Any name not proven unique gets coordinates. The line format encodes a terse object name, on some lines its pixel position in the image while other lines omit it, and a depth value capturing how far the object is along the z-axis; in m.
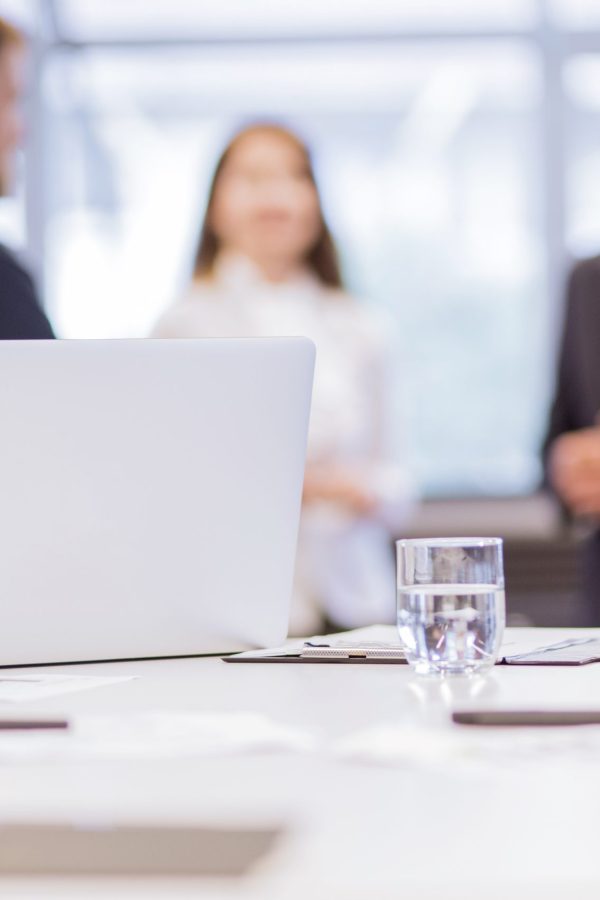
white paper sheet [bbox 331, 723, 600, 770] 1.70
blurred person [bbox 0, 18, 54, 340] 2.63
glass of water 1.96
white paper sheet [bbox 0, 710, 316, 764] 1.74
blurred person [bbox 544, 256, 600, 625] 2.88
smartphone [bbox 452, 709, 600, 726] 1.77
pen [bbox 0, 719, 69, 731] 1.79
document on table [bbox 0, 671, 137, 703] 1.93
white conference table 1.29
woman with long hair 3.00
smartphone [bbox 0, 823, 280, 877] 1.34
